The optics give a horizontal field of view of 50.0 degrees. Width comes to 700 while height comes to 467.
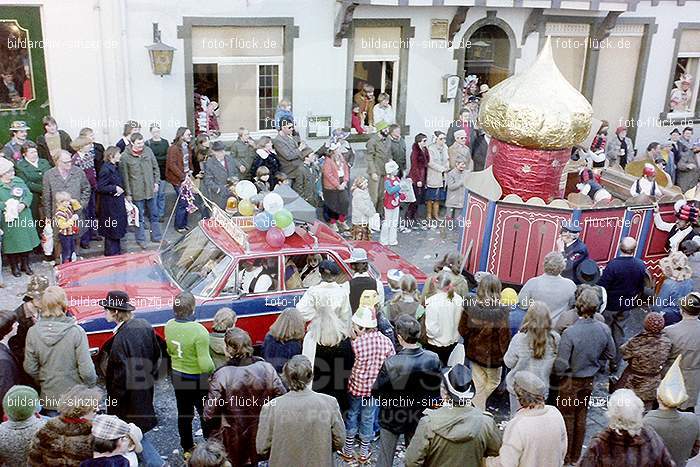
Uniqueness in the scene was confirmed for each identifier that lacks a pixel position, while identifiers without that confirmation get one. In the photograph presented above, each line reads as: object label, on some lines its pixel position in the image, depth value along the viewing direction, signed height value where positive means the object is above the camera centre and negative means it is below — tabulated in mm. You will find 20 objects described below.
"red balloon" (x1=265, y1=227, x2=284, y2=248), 8070 -2020
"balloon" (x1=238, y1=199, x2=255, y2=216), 9172 -1952
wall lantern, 12633 -240
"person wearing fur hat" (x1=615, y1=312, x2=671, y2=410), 6441 -2508
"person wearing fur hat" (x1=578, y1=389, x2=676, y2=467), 4809 -2426
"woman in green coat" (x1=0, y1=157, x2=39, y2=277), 9938 -2431
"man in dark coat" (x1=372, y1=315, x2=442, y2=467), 5863 -2545
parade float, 9906 -1920
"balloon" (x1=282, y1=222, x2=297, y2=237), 8320 -1998
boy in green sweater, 6270 -2567
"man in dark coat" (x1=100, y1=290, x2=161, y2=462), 6195 -2624
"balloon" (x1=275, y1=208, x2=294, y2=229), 8273 -1865
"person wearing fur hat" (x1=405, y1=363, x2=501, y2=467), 4832 -2392
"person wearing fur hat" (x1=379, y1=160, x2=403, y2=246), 11883 -2406
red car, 7703 -2523
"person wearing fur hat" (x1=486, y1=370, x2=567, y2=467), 5035 -2471
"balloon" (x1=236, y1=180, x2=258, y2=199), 9391 -1788
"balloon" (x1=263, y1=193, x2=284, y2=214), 8383 -1728
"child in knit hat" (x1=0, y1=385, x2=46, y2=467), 4949 -2530
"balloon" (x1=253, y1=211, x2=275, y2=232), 8328 -1906
